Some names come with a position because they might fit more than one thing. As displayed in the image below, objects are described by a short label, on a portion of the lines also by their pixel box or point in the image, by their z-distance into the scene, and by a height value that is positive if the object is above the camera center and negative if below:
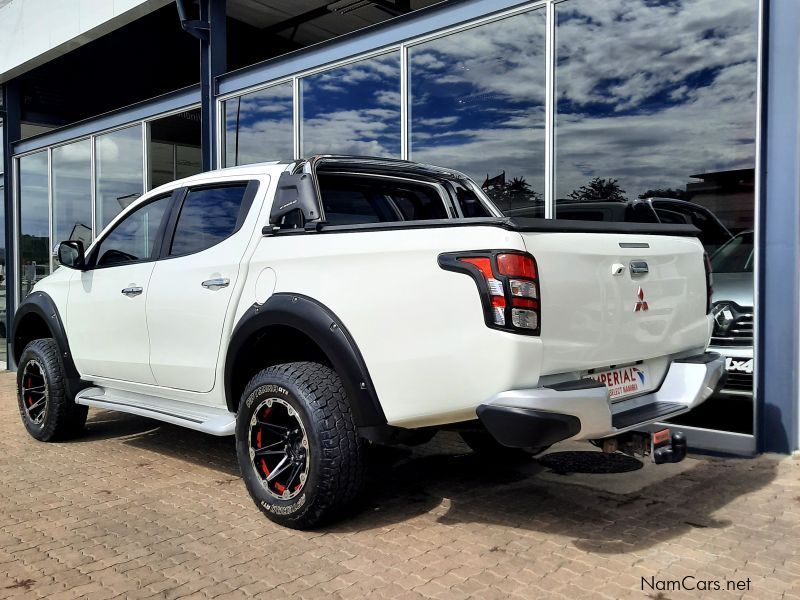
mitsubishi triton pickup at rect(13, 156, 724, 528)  2.94 -0.26
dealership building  5.05 +1.46
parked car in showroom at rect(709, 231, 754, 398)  5.23 -0.30
